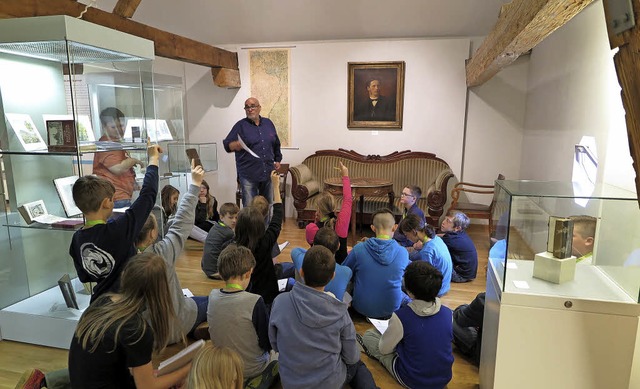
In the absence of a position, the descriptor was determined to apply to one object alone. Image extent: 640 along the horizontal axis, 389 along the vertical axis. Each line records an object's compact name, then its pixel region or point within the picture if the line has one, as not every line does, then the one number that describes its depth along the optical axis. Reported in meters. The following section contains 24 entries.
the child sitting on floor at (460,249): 3.81
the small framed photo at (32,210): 2.81
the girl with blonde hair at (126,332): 1.50
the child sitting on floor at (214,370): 1.31
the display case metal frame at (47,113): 2.55
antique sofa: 5.61
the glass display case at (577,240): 1.73
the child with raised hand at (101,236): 2.07
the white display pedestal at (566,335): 1.68
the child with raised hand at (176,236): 2.47
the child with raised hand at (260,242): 2.69
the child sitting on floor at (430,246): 3.23
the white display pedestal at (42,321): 2.68
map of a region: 6.57
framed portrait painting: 6.25
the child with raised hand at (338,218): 3.33
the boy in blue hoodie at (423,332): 2.11
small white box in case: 1.82
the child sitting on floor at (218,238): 3.59
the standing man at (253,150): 4.91
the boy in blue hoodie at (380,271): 2.86
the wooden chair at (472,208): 5.20
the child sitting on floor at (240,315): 2.07
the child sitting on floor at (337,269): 2.73
